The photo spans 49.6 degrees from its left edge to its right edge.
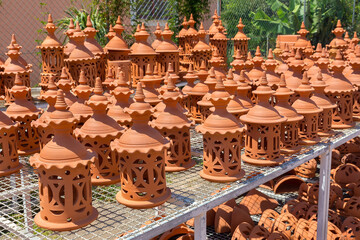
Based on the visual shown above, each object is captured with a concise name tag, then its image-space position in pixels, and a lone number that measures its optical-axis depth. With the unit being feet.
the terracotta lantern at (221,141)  8.54
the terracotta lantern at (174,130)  8.98
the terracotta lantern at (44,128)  8.97
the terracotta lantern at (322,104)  11.93
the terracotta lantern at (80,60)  12.37
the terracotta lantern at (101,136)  8.18
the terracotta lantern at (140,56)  14.30
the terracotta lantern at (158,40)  16.43
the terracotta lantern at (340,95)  12.62
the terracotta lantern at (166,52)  15.37
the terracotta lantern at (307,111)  11.14
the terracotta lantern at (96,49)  13.41
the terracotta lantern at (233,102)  10.01
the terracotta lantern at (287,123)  10.39
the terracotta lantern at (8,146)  8.86
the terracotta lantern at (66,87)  9.65
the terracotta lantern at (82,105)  9.11
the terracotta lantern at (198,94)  12.51
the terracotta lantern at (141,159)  7.38
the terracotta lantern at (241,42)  18.53
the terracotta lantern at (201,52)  16.31
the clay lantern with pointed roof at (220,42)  18.20
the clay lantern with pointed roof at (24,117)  9.75
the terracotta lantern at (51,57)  13.16
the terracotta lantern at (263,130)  9.51
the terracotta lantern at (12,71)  12.12
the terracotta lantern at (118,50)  13.94
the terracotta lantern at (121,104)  8.73
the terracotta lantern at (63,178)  6.66
